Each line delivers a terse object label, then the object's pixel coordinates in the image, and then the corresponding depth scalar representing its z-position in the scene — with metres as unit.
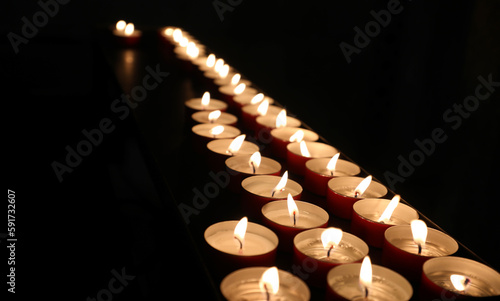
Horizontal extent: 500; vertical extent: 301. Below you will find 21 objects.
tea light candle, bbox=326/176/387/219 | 0.68
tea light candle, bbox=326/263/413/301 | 0.59
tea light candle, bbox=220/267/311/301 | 0.58
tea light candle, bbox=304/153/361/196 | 0.72
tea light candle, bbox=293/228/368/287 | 0.61
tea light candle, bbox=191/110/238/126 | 0.83
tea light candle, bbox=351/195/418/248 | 0.65
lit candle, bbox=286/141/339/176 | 0.75
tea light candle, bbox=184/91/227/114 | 0.87
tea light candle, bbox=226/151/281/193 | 0.71
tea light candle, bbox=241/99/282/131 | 0.85
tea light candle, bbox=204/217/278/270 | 0.60
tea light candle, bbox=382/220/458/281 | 0.62
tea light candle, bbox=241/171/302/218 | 0.68
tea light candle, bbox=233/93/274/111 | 0.90
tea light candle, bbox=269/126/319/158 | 0.79
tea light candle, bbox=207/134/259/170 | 0.74
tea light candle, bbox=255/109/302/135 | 0.83
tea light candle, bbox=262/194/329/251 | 0.64
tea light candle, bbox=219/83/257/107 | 0.94
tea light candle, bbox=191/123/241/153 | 0.78
